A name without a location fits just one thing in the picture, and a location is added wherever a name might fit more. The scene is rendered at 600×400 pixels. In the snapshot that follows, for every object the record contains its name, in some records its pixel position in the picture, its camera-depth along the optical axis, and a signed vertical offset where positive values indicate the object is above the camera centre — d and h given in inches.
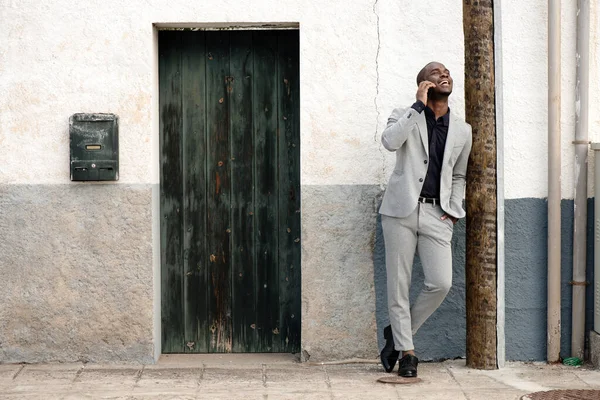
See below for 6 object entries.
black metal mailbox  267.1 +8.0
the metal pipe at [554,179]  265.7 -0.9
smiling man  250.2 -6.8
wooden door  281.6 -3.8
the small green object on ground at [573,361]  270.3 -49.7
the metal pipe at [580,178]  267.3 -0.7
